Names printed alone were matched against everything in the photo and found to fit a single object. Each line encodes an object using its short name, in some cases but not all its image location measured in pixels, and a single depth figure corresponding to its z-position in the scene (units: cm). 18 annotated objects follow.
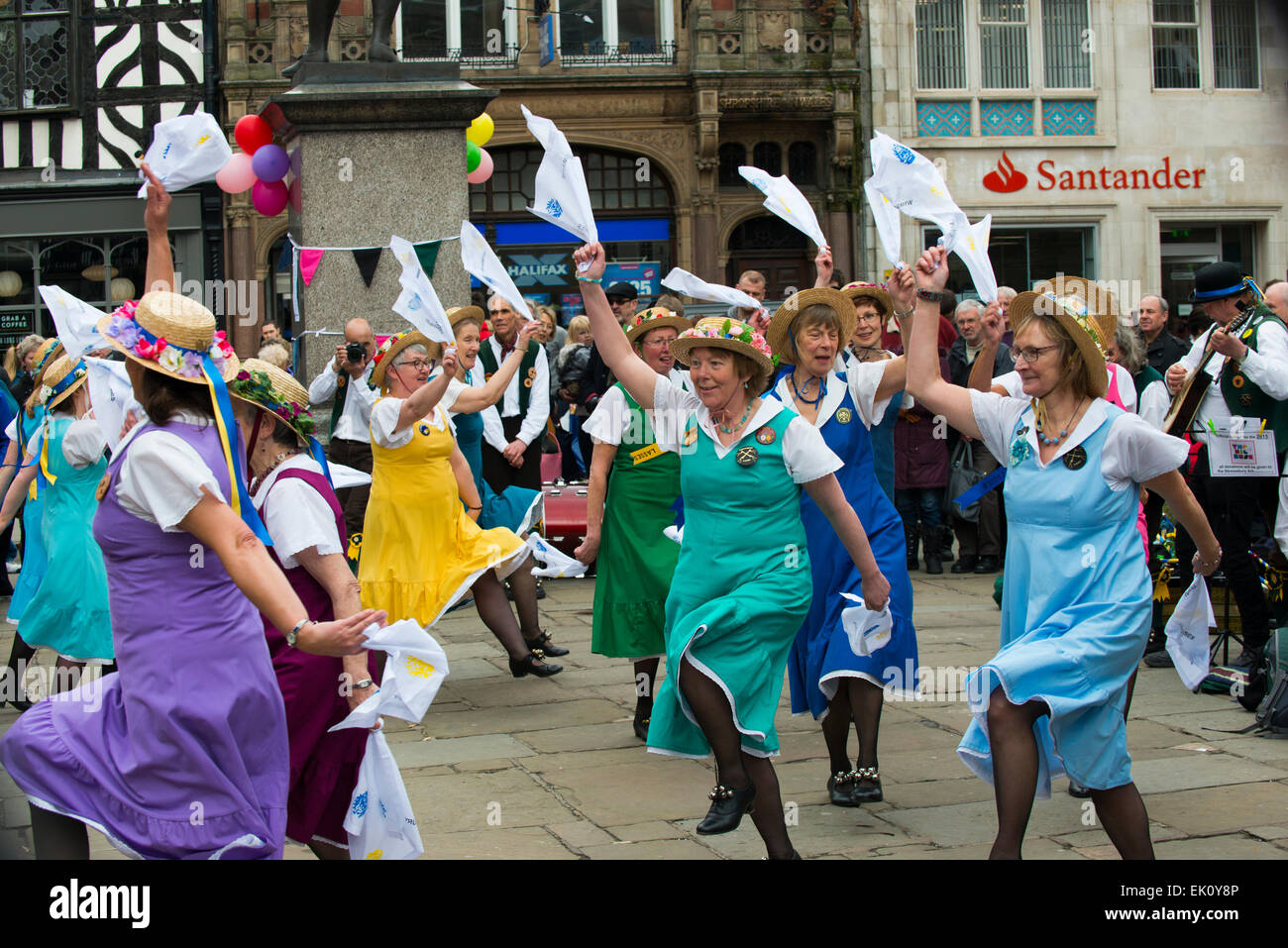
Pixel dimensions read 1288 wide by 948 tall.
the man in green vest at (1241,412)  728
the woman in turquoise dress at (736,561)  473
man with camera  906
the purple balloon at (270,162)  980
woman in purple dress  363
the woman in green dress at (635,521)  685
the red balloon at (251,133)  998
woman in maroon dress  422
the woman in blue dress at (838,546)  566
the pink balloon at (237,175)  959
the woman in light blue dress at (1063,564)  421
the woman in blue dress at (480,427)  798
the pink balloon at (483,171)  1049
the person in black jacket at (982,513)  1157
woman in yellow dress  727
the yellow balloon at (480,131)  1020
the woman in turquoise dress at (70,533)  704
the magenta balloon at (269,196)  994
